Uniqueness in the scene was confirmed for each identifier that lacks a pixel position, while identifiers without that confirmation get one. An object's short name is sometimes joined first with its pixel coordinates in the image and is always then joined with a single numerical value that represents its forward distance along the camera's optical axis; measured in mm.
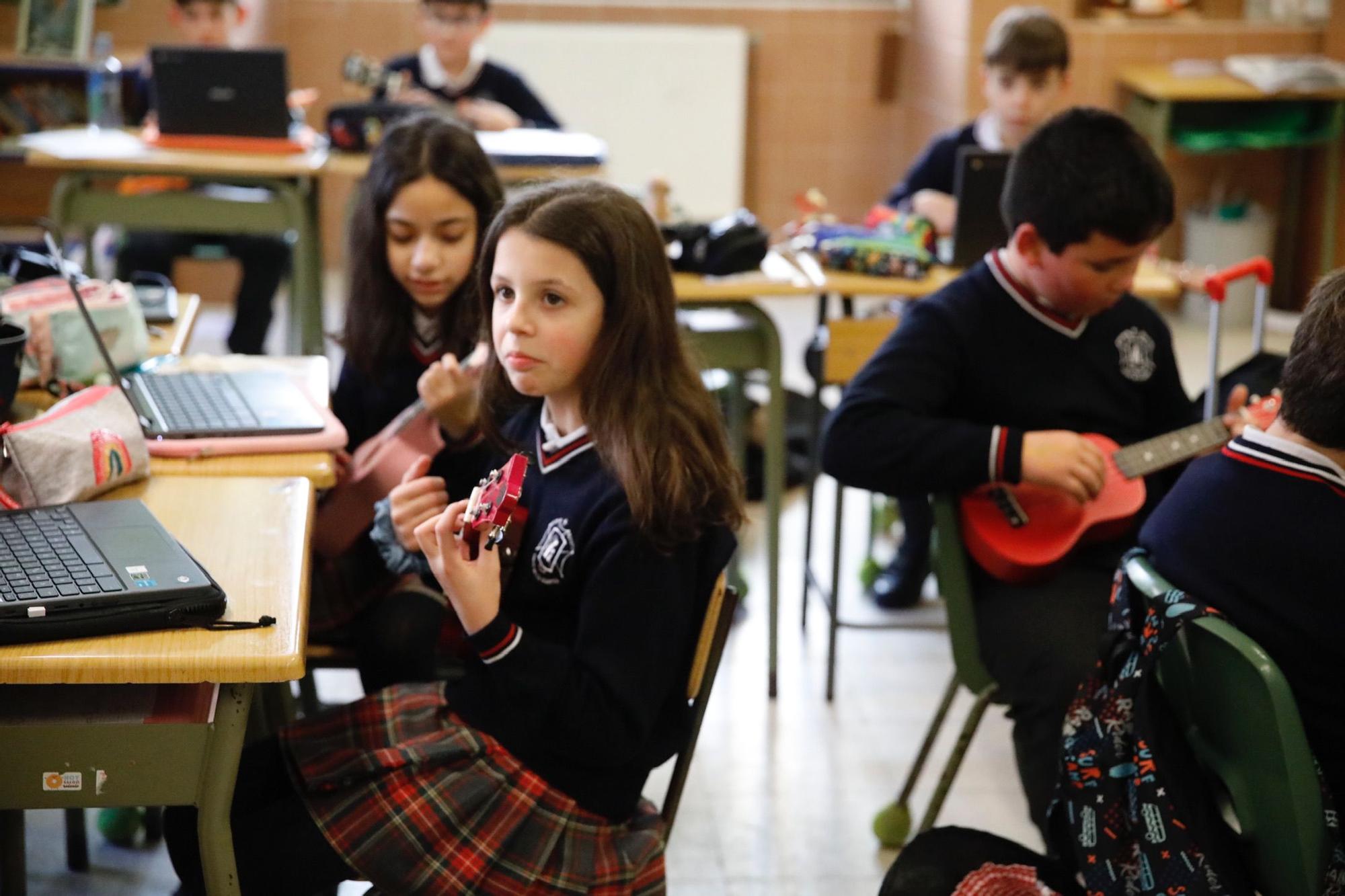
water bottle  3998
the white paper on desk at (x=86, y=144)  3469
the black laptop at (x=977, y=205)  2791
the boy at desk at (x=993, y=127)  3150
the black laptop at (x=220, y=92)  3527
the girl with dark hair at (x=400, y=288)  1983
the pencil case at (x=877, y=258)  2836
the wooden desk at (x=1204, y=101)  5141
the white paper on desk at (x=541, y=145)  3467
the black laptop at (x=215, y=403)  1771
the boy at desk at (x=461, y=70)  4129
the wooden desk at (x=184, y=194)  3473
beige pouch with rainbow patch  1492
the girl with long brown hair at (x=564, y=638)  1398
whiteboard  5777
